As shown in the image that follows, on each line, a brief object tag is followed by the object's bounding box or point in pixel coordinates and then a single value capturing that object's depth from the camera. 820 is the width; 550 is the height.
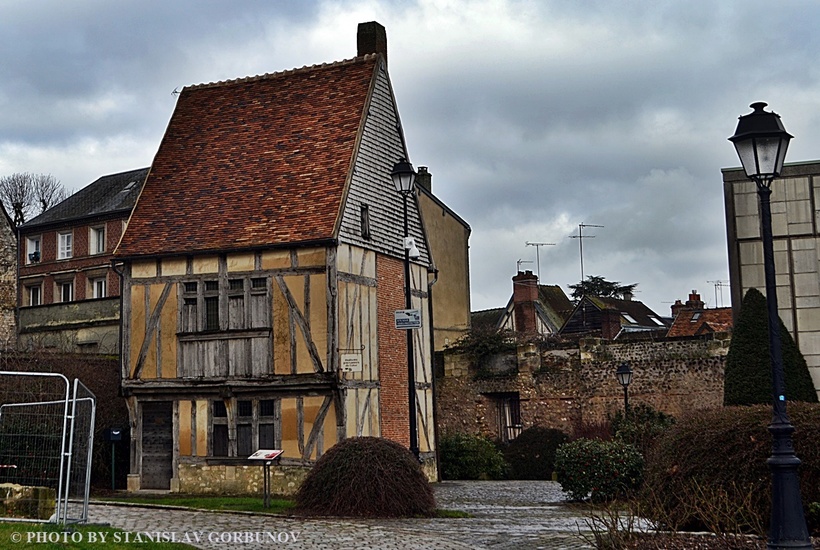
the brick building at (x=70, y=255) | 35.44
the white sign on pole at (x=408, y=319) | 16.97
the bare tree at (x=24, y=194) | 56.41
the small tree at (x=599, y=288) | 58.53
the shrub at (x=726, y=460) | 10.94
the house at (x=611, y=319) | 40.38
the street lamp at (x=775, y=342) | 8.55
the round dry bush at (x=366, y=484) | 14.34
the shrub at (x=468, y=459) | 25.81
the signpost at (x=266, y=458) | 16.05
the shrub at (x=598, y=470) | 17.19
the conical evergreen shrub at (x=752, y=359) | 19.25
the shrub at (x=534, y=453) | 27.53
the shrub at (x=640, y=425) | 20.52
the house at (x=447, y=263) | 35.31
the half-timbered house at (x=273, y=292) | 20.73
